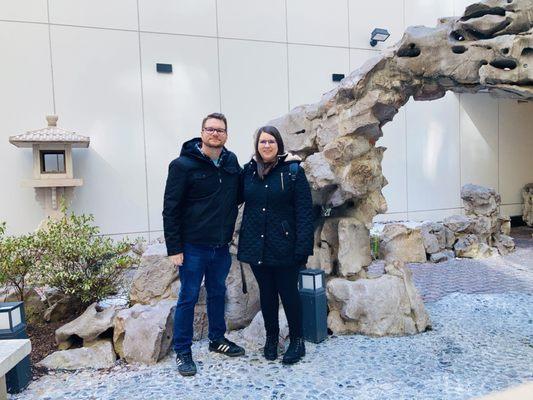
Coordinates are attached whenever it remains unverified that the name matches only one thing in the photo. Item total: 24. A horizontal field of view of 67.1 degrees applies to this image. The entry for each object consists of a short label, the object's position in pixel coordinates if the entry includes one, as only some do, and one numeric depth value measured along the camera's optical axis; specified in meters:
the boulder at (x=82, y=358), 3.40
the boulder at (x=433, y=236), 8.16
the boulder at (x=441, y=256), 7.93
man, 3.07
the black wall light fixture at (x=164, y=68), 7.79
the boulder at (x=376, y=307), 3.88
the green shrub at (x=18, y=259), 3.82
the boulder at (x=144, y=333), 3.43
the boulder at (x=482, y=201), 9.10
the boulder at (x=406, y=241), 7.85
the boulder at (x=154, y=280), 4.06
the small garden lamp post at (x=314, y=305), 3.72
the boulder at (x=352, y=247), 4.21
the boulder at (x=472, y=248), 8.20
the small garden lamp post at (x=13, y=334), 3.00
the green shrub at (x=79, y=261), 3.91
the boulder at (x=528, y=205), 11.33
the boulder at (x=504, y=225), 9.38
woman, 3.14
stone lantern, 6.40
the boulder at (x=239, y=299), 4.05
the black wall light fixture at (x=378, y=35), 9.05
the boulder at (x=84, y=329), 3.63
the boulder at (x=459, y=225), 8.51
